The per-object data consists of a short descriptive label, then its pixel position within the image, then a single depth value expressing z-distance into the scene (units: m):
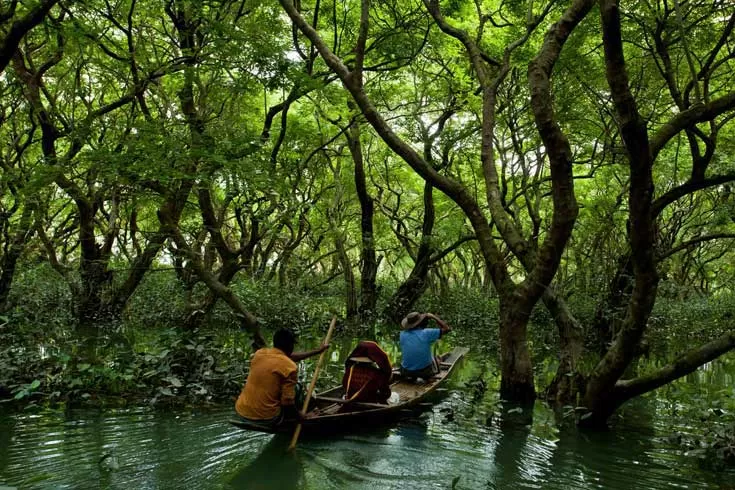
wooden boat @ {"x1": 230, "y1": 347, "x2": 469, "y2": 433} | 6.83
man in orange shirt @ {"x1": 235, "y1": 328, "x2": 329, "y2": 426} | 6.51
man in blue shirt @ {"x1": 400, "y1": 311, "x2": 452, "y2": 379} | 9.65
